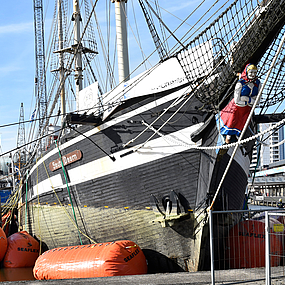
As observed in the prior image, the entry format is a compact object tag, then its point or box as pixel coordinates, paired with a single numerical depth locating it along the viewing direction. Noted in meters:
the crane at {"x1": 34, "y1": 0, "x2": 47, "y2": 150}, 27.16
